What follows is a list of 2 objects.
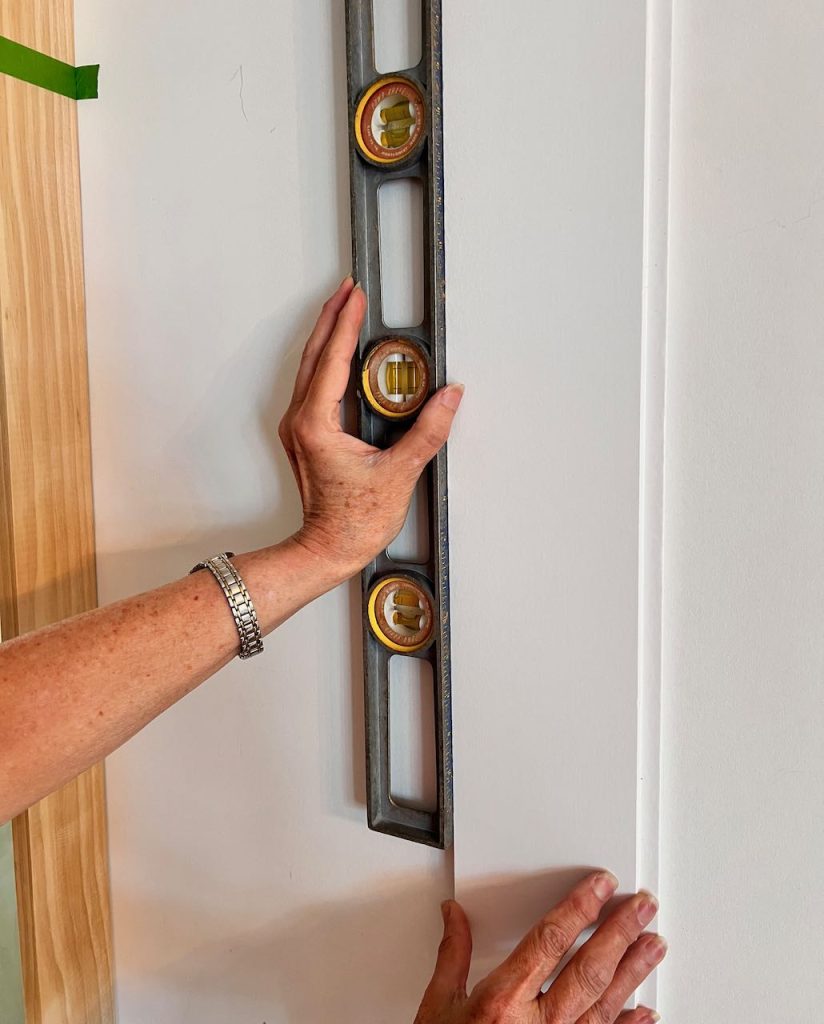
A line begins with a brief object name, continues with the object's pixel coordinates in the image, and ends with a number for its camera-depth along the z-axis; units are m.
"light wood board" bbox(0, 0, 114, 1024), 1.06
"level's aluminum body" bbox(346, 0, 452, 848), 0.85
